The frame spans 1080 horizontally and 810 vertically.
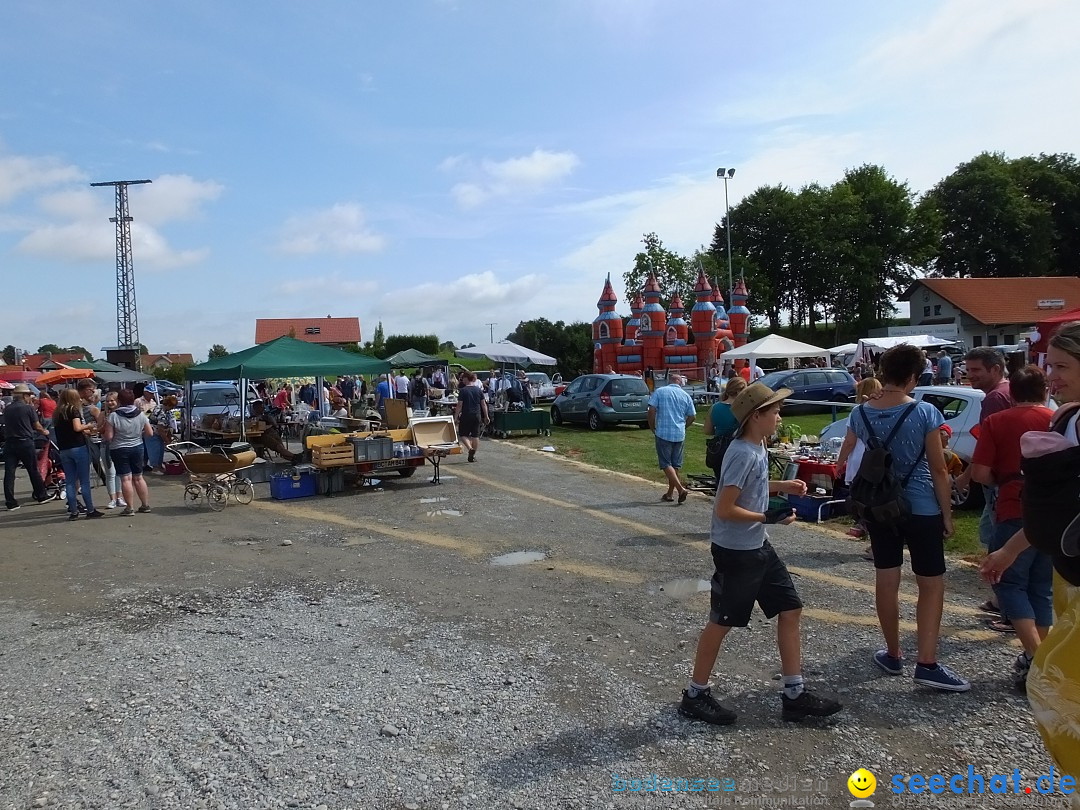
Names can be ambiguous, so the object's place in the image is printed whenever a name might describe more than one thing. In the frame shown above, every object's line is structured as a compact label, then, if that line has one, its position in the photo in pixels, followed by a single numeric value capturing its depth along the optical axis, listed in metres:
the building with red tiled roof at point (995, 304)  48.22
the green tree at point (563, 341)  53.66
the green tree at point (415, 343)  70.00
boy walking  3.50
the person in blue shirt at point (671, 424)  9.32
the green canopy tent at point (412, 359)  24.75
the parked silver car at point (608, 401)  19.58
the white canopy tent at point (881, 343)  28.64
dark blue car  22.39
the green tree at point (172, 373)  57.31
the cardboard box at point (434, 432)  11.93
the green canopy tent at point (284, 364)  13.57
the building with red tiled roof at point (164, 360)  90.86
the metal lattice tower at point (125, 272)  62.12
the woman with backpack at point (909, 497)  3.80
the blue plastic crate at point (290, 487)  10.92
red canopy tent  13.14
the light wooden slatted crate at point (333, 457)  10.90
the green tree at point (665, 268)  52.19
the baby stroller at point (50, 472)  11.71
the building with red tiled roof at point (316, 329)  83.69
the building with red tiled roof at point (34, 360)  72.29
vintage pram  10.05
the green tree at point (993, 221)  55.09
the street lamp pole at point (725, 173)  44.72
